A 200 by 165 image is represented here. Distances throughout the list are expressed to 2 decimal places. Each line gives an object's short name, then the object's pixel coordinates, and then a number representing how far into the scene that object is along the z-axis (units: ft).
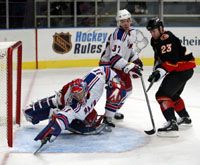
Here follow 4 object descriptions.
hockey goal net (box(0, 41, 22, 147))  24.78
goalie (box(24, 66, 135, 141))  24.87
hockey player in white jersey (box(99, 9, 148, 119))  29.85
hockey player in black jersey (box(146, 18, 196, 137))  27.44
